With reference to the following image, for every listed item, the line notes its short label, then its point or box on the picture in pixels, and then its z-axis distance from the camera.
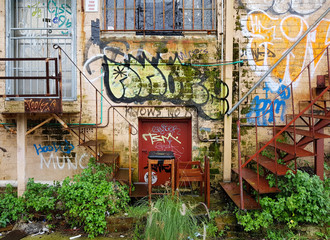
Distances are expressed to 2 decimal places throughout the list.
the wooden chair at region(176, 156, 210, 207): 4.56
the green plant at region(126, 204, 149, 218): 4.32
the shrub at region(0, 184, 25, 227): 4.49
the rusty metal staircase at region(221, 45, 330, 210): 4.30
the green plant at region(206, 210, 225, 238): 4.09
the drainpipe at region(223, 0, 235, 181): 5.45
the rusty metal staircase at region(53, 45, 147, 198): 5.15
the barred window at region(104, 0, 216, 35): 5.64
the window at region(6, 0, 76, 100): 5.57
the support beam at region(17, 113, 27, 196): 4.84
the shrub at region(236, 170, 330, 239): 3.89
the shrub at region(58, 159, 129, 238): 4.17
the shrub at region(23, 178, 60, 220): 4.47
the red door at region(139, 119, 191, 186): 5.73
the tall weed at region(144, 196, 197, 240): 3.24
